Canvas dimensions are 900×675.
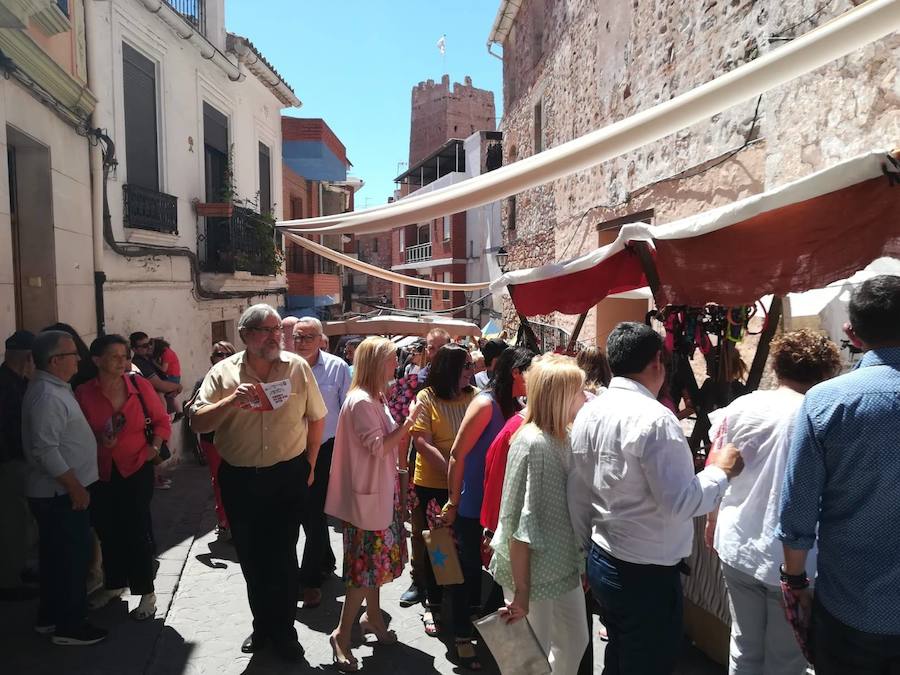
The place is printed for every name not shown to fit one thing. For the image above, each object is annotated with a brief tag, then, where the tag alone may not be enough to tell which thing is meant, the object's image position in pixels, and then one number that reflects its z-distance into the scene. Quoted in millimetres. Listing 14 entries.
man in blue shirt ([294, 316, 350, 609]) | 4066
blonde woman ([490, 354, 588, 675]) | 2475
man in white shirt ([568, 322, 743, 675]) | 2090
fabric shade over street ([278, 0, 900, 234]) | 2623
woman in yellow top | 3553
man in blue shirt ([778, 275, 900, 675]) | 1745
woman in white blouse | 2287
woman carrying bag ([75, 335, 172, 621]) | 3639
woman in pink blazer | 3303
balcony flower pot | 9359
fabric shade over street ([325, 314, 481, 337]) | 12945
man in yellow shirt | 3252
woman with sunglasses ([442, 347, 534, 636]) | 3193
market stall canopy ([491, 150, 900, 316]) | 2523
